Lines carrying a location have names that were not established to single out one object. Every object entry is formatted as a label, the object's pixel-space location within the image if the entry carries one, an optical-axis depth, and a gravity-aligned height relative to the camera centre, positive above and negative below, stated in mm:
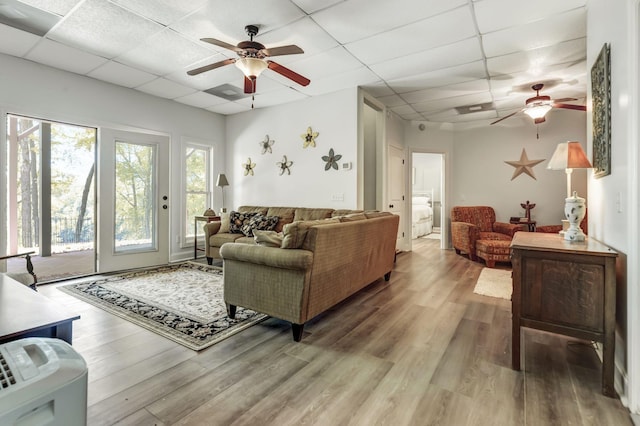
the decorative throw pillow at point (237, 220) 4852 -169
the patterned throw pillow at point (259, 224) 4688 -226
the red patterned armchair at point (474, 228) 5289 -352
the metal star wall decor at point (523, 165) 5825 +844
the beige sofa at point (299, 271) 2295 -501
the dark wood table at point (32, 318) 893 -341
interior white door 5664 +458
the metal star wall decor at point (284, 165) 5234 +771
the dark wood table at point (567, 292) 1718 -508
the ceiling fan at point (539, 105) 4035 +1387
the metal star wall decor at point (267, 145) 5471 +1172
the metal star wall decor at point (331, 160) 4686 +769
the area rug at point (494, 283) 3500 -952
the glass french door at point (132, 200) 4348 +150
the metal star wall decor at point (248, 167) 5717 +801
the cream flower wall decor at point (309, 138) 4906 +1162
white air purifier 652 -399
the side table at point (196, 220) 5336 -192
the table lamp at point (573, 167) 2129 +301
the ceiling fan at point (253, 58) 2736 +1430
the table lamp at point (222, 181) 5680 +534
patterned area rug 2467 -942
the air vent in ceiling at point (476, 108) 5203 +1773
